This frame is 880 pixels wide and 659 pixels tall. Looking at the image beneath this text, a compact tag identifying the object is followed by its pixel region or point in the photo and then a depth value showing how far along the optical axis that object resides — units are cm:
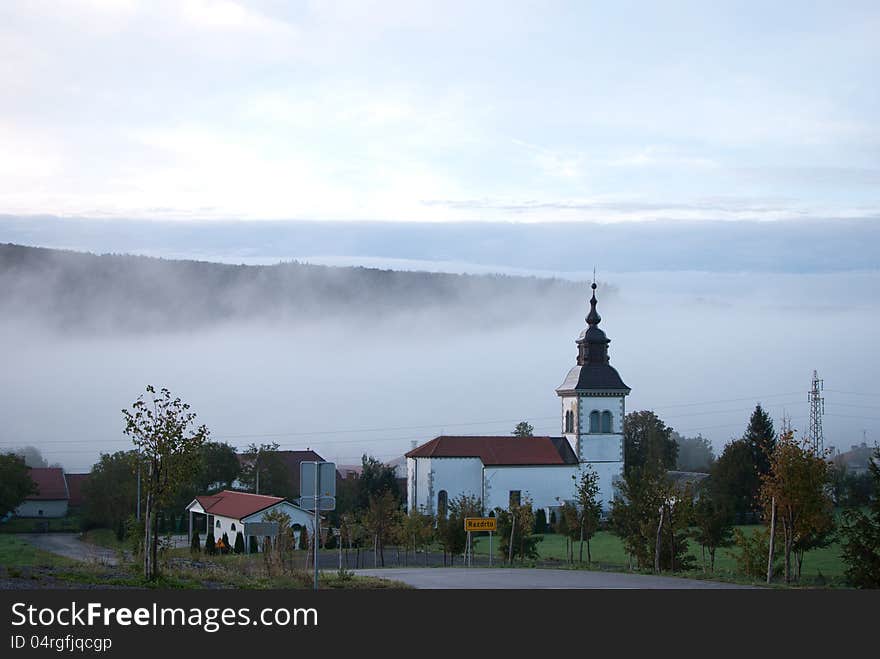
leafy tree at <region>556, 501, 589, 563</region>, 4707
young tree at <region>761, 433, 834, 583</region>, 3212
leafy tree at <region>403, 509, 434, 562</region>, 5222
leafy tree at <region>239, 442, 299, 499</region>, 7875
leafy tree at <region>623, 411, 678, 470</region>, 10256
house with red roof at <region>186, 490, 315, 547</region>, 5859
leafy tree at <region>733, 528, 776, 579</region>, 3588
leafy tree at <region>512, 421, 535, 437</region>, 12812
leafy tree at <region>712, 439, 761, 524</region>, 8182
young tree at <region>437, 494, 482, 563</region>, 4566
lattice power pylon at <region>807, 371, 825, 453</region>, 8805
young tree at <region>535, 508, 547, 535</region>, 7875
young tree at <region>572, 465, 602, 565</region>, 4462
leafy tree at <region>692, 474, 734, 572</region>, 4425
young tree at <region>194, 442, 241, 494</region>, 7981
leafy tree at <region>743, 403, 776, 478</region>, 8675
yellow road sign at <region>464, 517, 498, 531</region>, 3666
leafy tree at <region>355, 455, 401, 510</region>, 7994
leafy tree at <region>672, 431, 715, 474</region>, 17910
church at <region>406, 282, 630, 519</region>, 8331
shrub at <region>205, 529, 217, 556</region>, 5375
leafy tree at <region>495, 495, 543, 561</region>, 4528
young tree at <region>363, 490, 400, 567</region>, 4778
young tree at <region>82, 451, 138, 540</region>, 6700
